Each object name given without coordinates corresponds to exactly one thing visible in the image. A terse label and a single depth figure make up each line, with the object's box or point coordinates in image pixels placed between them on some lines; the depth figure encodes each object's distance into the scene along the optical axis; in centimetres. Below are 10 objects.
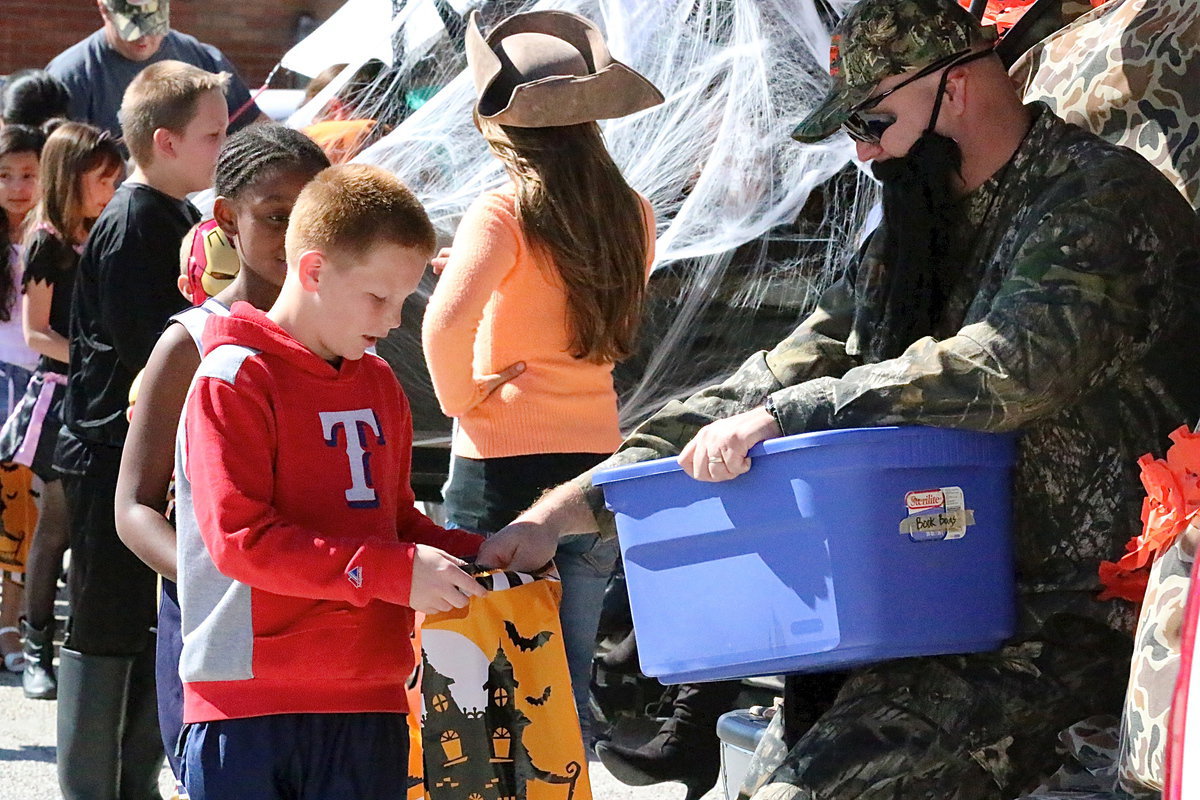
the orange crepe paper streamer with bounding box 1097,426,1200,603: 439
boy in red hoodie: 495
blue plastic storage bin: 475
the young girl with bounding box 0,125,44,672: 1260
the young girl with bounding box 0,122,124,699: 1102
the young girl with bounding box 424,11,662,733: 754
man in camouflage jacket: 492
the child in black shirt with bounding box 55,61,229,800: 757
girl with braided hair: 571
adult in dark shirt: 1541
